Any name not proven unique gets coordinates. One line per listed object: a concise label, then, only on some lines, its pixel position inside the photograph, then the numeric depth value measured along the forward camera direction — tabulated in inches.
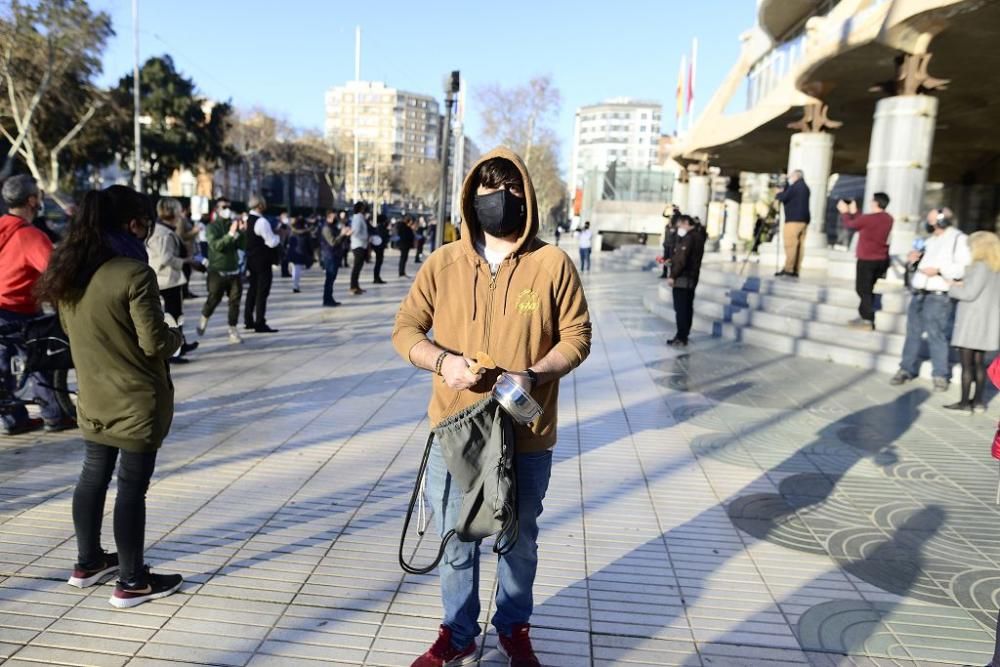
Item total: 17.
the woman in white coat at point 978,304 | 278.7
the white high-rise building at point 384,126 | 3757.4
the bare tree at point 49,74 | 1074.1
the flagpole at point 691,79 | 1564.0
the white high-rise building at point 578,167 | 6060.0
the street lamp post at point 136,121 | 1401.3
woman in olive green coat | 123.0
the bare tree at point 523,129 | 2146.9
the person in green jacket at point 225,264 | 381.7
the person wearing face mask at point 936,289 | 305.3
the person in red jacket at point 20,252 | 204.7
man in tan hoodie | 103.8
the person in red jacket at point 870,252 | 374.9
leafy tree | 1743.4
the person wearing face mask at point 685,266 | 410.3
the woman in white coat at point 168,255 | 315.3
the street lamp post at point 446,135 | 735.4
